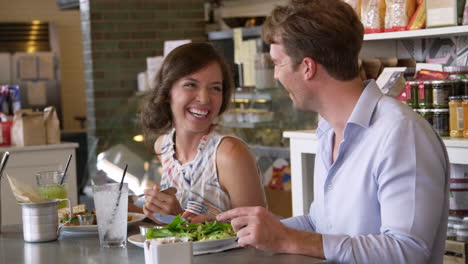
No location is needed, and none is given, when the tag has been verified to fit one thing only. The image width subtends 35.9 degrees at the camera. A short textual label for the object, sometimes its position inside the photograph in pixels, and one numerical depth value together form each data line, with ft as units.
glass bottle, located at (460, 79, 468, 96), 10.07
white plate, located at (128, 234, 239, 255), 6.09
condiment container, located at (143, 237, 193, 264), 5.45
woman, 8.76
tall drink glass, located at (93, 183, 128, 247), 6.63
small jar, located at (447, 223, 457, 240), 10.03
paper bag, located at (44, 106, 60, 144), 17.33
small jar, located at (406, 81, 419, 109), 10.55
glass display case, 15.15
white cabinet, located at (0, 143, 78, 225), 16.52
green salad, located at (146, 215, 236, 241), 6.11
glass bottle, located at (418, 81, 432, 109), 10.36
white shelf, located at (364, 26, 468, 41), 10.26
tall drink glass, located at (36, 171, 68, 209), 7.84
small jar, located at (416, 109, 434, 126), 10.32
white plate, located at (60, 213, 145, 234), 7.37
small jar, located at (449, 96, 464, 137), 9.87
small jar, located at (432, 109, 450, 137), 10.19
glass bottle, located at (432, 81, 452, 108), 10.19
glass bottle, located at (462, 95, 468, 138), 9.78
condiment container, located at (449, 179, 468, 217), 10.27
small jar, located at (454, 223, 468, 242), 9.93
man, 5.68
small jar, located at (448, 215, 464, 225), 10.13
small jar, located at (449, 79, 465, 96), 10.11
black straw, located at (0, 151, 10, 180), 7.69
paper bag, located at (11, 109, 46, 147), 16.96
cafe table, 5.85
